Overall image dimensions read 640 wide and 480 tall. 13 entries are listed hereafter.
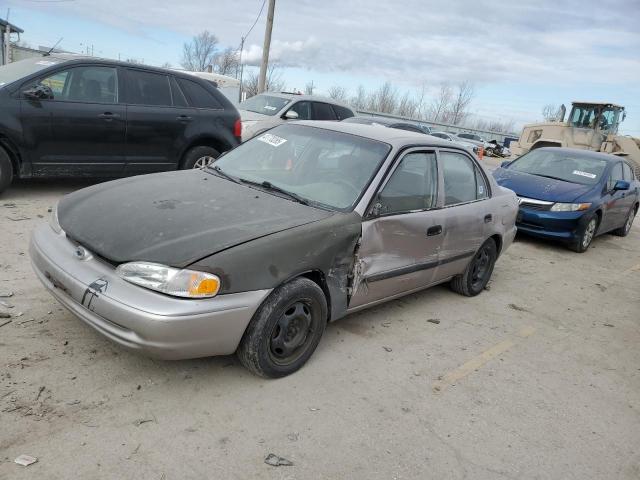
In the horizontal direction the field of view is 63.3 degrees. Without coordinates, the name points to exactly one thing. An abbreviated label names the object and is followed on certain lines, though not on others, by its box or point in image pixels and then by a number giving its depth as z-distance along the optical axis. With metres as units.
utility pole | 17.56
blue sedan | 7.87
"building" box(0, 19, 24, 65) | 21.17
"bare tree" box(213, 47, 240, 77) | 52.92
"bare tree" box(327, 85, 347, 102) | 68.50
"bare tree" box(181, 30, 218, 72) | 56.48
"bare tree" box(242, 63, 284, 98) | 51.18
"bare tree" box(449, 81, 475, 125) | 86.94
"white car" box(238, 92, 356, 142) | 10.46
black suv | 5.96
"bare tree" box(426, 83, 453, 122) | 86.94
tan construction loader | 18.62
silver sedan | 2.79
